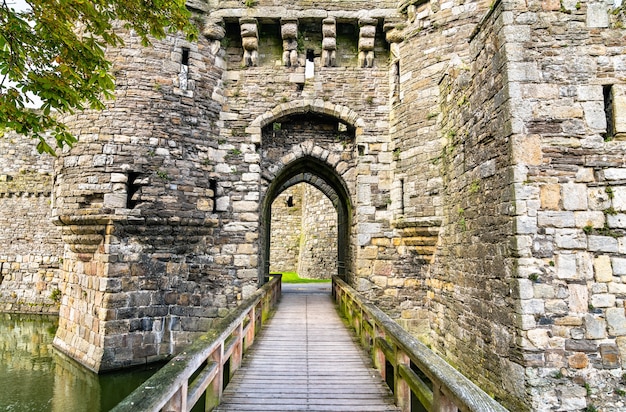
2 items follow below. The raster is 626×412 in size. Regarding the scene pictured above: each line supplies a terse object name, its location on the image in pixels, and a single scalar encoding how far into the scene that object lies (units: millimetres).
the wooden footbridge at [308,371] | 2357
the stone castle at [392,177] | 4070
